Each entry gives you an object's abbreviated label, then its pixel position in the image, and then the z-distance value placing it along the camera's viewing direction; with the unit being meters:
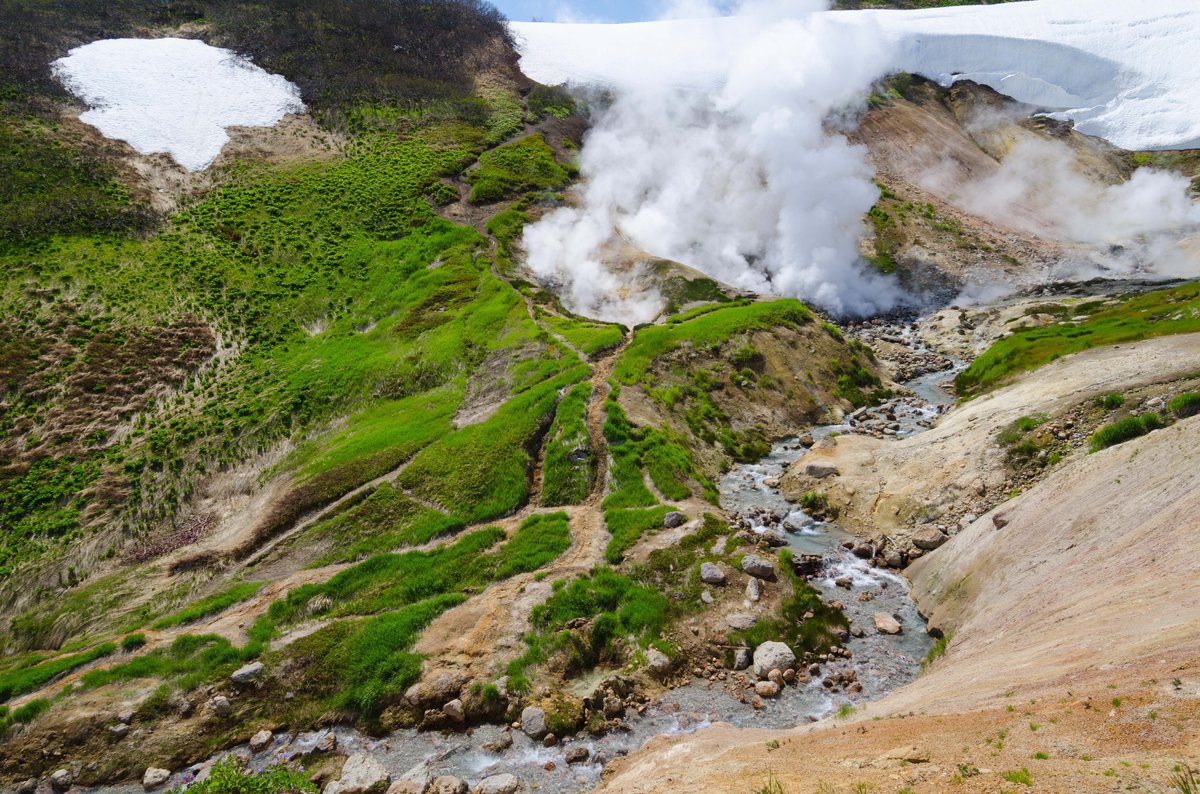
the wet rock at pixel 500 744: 22.92
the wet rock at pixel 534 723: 23.30
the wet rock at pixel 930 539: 31.77
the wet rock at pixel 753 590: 28.69
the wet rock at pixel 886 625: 27.45
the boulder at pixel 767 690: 24.23
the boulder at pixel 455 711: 24.25
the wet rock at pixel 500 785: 20.76
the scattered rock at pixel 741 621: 27.38
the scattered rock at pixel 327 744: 24.09
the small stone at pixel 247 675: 26.62
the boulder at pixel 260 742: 24.69
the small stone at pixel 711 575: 29.23
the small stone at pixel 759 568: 29.78
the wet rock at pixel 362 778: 21.78
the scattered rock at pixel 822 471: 39.53
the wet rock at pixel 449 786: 20.89
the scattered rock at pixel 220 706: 25.73
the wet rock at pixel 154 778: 23.64
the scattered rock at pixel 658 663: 25.55
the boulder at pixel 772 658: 25.33
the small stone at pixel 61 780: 23.81
